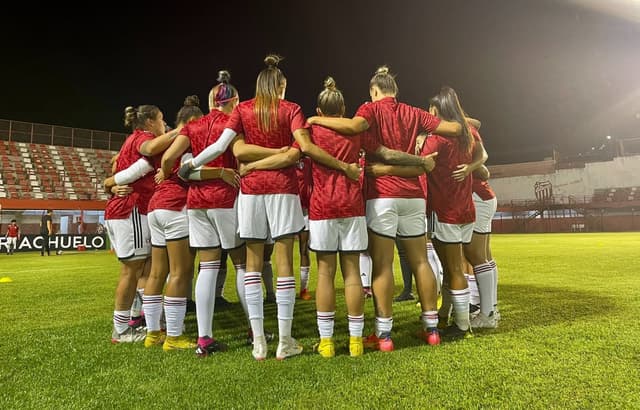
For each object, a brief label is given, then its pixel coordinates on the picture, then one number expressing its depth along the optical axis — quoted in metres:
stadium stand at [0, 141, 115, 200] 26.86
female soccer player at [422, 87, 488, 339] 3.25
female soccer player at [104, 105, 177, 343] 3.46
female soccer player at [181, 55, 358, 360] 2.81
